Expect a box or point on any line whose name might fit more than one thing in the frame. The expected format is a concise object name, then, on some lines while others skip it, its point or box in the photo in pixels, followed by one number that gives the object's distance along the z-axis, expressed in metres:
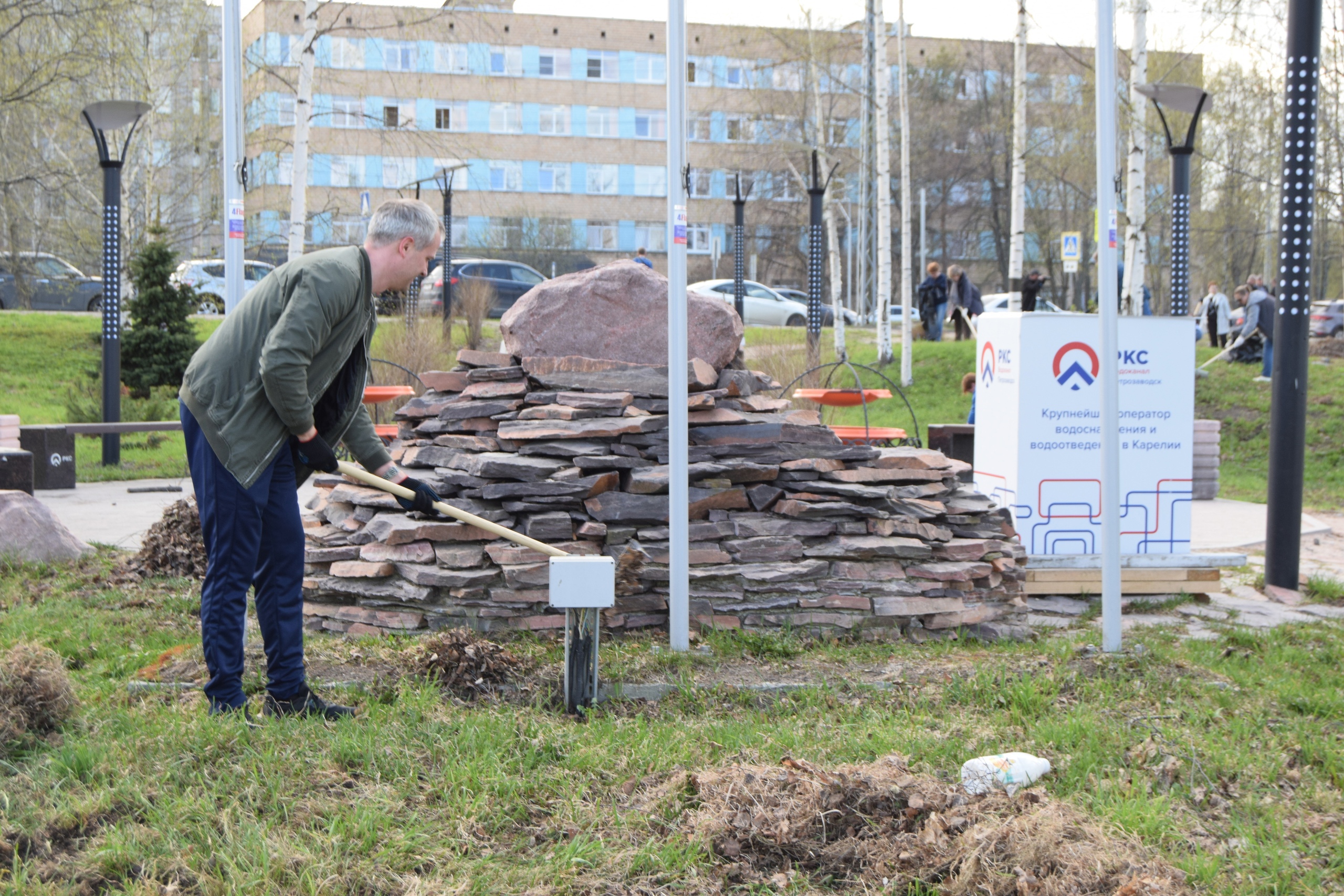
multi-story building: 42.97
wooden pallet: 6.51
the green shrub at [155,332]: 15.46
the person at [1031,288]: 20.94
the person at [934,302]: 23.50
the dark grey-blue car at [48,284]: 24.81
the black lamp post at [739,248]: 18.11
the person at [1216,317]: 22.28
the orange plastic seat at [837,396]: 9.25
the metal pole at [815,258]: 15.57
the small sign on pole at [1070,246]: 16.02
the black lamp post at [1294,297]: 6.77
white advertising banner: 6.52
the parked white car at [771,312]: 30.66
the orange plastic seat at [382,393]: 9.33
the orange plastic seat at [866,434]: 7.52
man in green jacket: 3.73
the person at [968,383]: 9.78
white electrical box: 3.97
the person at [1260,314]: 18.12
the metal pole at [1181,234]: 14.24
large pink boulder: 6.35
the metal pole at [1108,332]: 4.81
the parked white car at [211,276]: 23.20
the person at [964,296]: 21.94
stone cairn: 5.28
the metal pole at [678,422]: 4.86
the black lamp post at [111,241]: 10.91
